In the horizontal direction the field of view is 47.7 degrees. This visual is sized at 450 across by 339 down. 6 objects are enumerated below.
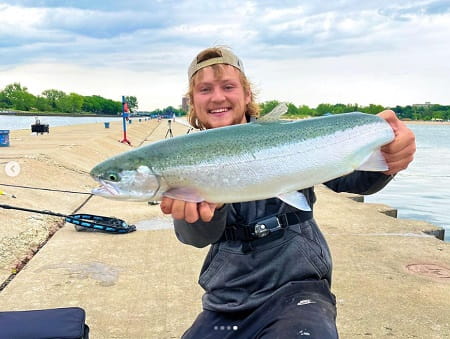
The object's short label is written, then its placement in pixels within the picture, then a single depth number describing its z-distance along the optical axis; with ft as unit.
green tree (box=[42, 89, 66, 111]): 545.03
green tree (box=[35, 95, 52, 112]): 526.16
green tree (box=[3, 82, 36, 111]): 510.17
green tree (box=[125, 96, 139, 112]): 571.97
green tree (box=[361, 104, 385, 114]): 260.50
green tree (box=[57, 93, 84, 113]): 542.98
